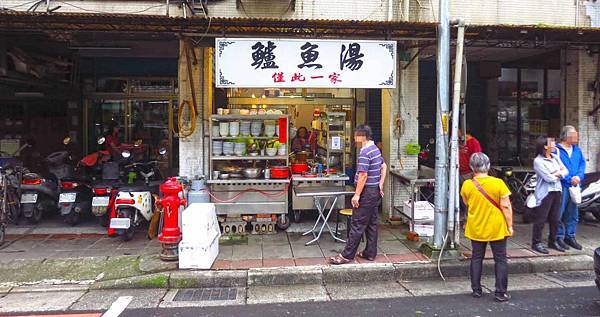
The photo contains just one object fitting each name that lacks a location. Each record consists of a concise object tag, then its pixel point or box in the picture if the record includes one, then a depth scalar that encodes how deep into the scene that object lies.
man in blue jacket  7.22
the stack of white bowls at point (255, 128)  8.61
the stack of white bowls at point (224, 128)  8.46
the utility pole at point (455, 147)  6.69
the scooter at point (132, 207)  7.84
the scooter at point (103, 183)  8.41
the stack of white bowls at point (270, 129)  8.63
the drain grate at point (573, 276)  6.38
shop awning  6.73
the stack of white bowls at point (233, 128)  8.47
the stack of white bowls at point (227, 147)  8.50
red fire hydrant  6.73
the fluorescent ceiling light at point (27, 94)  11.68
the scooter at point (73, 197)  8.74
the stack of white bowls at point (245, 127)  8.62
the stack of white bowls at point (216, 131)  8.49
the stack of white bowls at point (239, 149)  8.52
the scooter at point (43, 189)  8.82
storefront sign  7.32
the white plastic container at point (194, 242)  6.45
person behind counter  10.16
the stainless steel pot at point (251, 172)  8.49
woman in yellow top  5.41
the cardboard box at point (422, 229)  7.95
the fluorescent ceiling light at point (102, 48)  10.57
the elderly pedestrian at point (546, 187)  7.02
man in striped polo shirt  6.59
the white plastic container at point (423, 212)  8.05
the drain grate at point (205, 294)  5.80
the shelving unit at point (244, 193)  8.30
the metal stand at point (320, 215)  7.78
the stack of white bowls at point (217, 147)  8.46
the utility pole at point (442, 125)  6.81
